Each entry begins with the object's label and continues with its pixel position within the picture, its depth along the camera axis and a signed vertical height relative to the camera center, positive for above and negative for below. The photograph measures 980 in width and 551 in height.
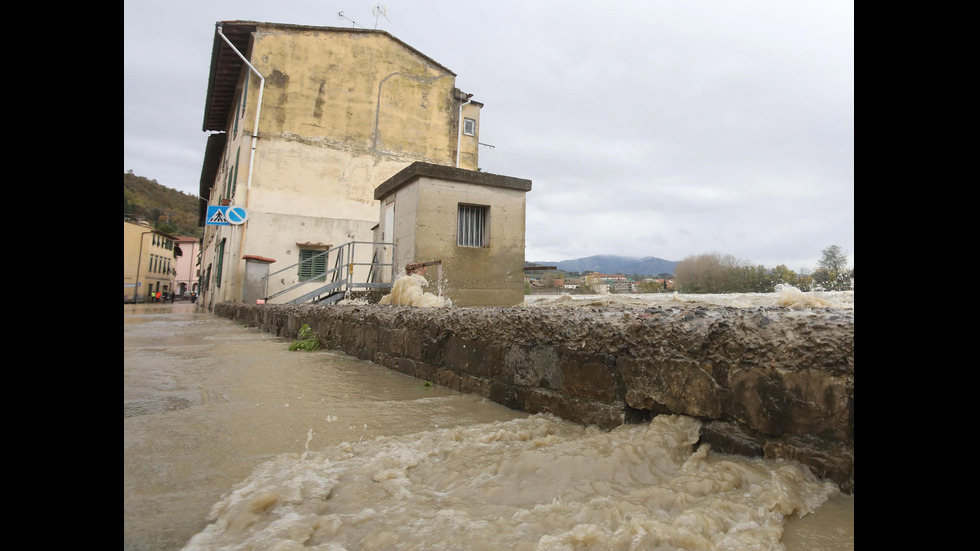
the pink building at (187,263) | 63.26 +3.33
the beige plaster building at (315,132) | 15.55 +5.55
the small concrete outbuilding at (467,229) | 7.76 +1.14
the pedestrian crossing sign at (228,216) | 12.41 +1.96
